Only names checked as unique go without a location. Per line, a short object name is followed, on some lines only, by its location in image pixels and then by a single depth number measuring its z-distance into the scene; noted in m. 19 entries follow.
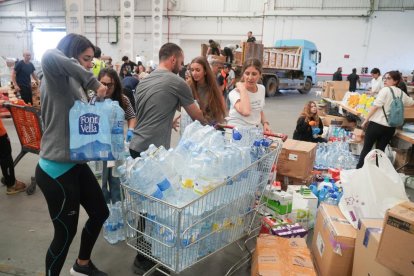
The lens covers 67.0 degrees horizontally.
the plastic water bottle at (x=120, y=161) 1.74
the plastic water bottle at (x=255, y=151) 1.99
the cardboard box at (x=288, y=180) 3.27
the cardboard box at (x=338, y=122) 6.28
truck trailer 11.35
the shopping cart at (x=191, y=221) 1.55
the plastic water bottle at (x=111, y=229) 2.62
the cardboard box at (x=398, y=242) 1.49
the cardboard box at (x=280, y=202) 2.72
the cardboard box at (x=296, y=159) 3.10
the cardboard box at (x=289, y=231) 2.47
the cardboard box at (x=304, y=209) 2.89
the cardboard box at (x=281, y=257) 1.87
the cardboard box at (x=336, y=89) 7.39
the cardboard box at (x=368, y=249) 1.71
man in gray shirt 2.11
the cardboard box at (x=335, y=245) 2.01
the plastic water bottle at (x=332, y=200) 2.99
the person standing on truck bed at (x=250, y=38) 11.20
